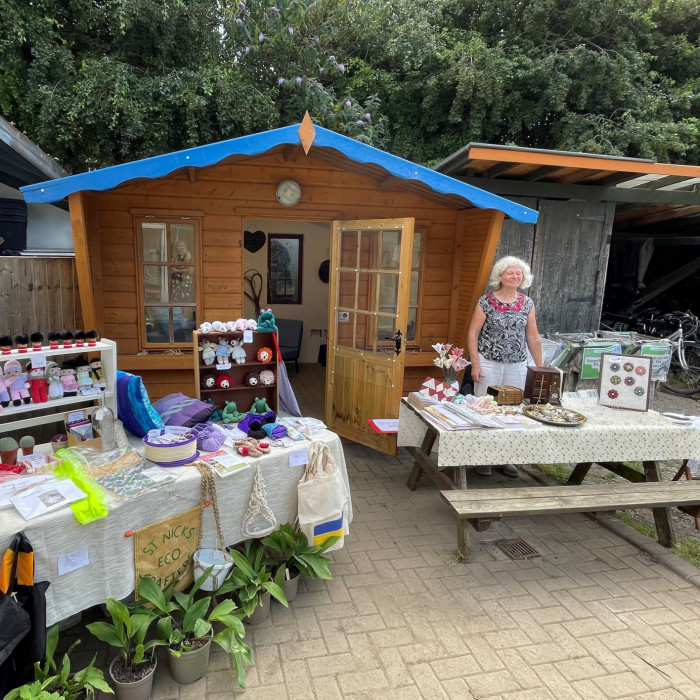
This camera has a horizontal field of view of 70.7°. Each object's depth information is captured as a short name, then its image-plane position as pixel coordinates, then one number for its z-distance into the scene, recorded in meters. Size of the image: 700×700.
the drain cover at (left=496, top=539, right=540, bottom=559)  3.25
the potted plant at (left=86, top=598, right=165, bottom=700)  2.02
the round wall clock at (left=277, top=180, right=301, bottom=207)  4.71
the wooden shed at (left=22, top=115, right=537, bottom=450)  4.39
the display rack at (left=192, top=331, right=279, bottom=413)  3.65
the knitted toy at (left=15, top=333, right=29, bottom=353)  2.60
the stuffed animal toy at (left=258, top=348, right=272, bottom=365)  3.76
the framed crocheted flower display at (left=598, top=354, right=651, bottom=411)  3.52
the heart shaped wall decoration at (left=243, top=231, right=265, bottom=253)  8.11
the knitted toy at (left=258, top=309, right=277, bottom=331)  3.75
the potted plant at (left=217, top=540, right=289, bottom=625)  2.43
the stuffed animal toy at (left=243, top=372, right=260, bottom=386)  3.76
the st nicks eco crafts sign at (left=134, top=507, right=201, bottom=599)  2.25
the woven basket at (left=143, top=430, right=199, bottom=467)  2.50
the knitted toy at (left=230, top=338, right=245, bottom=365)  3.65
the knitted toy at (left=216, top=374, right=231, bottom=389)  3.65
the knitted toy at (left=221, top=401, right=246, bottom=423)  3.35
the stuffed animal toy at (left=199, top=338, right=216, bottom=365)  3.57
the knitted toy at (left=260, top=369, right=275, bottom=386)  3.80
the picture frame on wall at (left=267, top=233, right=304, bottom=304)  8.23
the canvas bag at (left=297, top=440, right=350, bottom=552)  2.71
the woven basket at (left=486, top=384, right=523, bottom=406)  3.65
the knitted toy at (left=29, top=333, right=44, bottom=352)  2.67
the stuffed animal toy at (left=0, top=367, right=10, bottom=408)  2.49
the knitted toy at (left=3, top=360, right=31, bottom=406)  2.53
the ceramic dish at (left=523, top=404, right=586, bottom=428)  3.27
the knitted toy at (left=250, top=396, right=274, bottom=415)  3.54
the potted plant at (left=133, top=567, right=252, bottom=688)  2.13
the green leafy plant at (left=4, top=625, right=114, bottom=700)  1.88
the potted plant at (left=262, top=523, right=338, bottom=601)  2.67
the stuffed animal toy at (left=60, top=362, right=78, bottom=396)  2.74
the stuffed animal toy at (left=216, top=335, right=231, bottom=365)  3.59
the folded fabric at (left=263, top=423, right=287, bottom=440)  2.90
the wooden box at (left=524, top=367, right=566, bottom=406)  3.63
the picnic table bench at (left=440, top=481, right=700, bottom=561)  2.89
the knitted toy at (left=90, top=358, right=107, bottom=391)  2.86
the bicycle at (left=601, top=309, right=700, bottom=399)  7.69
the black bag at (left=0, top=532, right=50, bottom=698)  1.82
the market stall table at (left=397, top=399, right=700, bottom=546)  3.18
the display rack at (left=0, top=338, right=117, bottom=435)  2.51
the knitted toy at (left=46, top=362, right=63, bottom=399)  2.70
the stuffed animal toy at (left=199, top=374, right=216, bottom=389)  3.62
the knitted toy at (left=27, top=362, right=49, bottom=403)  2.63
